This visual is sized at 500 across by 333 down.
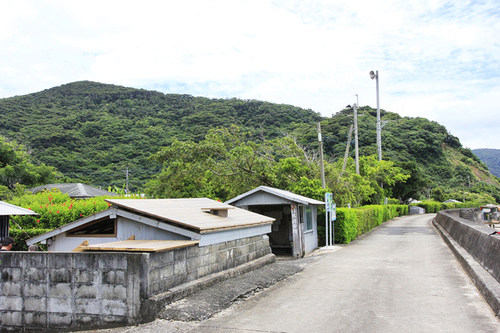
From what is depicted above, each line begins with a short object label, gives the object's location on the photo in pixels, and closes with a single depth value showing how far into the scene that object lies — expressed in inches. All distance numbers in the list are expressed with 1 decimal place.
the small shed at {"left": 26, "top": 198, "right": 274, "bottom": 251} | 313.7
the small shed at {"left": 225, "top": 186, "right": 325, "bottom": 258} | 621.9
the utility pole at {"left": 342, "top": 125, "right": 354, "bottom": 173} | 1006.3
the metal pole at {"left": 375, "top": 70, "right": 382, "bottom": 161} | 1588.2
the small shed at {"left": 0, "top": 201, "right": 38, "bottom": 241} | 444.1
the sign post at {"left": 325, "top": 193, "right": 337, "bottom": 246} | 672.4
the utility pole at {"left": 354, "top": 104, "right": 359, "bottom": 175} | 1161.4
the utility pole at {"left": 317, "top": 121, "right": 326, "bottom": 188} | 769.7
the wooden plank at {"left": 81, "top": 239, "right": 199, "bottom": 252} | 253.7
